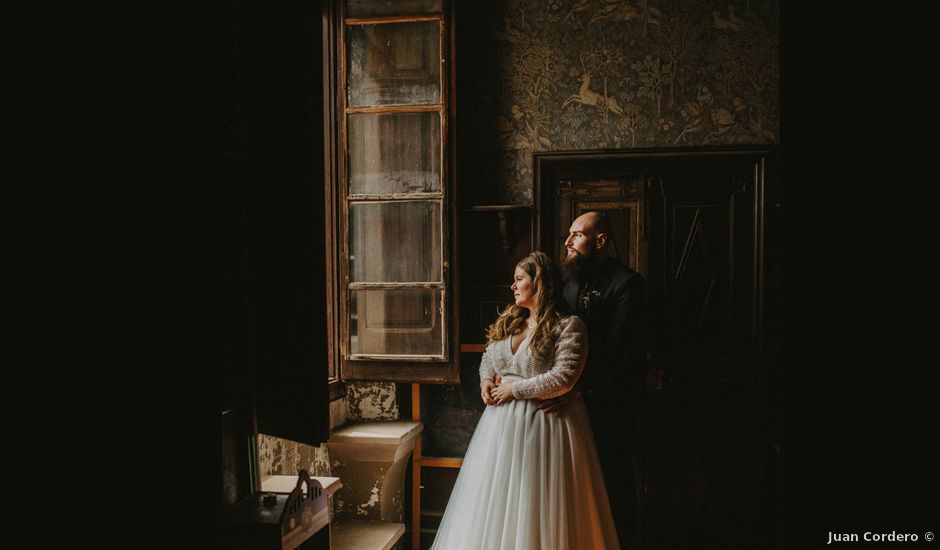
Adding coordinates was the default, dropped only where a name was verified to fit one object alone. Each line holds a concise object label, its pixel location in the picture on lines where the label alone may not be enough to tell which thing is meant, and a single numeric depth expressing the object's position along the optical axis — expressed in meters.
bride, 2.65
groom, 3.03
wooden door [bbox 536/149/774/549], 3.46
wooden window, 3.34
